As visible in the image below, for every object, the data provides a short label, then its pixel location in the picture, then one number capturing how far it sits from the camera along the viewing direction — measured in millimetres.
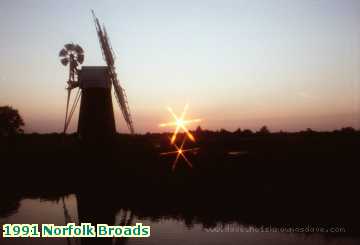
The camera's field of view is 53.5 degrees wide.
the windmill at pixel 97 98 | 25359
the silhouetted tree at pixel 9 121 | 59969
